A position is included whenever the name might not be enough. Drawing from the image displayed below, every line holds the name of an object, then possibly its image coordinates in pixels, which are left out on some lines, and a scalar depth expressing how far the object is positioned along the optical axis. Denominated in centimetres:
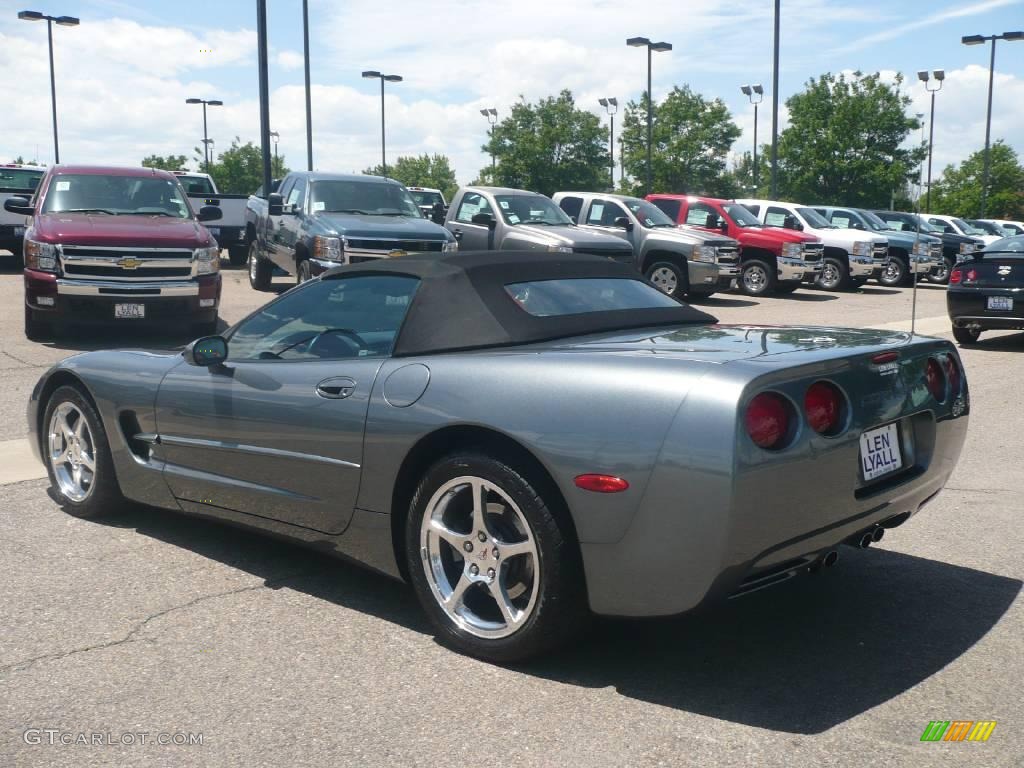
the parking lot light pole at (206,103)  6363
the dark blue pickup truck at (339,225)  1462
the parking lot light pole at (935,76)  4322
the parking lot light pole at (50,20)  4412
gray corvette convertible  333
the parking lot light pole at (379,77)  5076
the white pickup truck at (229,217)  2222
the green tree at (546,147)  6775
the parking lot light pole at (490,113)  6731
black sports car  1334
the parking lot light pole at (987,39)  4191
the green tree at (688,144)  6788
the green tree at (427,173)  9700
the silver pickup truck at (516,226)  1775
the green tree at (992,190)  6222
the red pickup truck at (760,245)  2191
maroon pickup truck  1211
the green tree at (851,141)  5850
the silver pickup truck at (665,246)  1973
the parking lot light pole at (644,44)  4275
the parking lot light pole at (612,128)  5691
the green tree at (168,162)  9229
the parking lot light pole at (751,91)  6034
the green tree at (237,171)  8681
